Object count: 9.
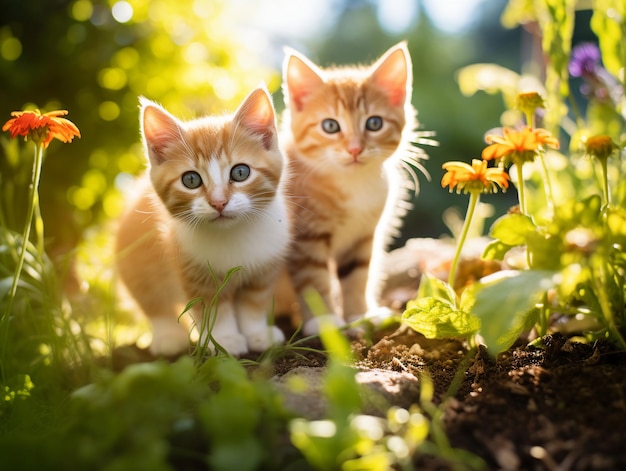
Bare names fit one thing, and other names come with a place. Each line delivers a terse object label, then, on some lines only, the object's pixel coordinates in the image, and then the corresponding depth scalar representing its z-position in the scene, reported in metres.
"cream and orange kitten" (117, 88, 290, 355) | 0.47
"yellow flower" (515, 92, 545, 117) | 0.46
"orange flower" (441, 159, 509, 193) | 0.43
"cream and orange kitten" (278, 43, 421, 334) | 0.54
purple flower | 0.57
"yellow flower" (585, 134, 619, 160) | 0.43
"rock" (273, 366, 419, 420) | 0.37
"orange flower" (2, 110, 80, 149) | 0.42
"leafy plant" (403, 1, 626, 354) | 0.37
